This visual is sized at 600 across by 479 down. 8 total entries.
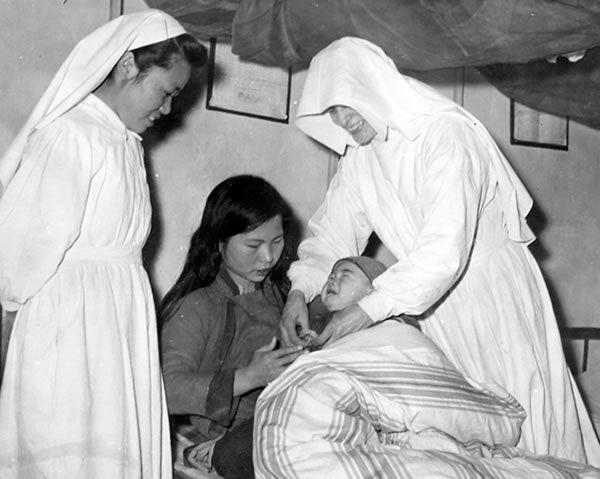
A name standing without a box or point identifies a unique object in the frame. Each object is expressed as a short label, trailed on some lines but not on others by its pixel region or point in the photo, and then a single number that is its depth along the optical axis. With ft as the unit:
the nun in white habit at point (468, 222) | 7.31
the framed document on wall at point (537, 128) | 12.12
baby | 7.46
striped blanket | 5.78
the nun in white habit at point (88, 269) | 6.45
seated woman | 7.48
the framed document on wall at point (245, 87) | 9.41
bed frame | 12.16
